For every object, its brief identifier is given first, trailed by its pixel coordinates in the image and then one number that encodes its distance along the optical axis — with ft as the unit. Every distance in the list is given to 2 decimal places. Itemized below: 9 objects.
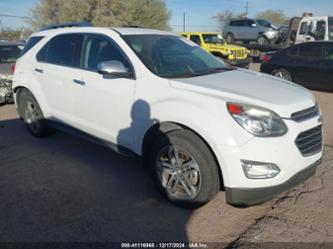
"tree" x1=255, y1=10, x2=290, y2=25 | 206.39
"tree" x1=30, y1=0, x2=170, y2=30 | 101.60
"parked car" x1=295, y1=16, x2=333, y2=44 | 47.65
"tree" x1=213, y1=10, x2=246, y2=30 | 179.83
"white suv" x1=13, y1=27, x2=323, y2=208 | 9.79
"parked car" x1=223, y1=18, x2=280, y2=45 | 68.18
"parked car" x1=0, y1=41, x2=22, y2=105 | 26.18
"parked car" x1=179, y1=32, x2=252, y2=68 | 45.80
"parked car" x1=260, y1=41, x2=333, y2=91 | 32.01
